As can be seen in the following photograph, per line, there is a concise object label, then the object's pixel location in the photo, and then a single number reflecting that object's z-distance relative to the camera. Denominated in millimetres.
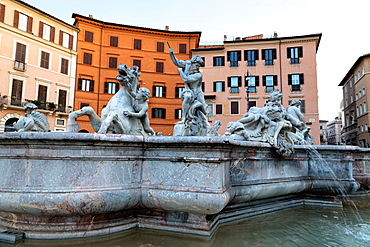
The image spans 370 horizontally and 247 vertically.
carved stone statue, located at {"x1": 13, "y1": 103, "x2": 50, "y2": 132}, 6020
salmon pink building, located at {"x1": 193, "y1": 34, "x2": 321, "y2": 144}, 31172
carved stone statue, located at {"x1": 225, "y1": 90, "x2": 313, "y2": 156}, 4605
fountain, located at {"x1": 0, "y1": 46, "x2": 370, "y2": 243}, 2924
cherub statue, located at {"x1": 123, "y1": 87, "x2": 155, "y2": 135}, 4462
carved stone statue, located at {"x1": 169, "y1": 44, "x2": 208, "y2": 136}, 5402
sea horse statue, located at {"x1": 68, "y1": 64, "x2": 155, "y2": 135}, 4152
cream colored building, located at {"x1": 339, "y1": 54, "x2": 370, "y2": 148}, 36594
